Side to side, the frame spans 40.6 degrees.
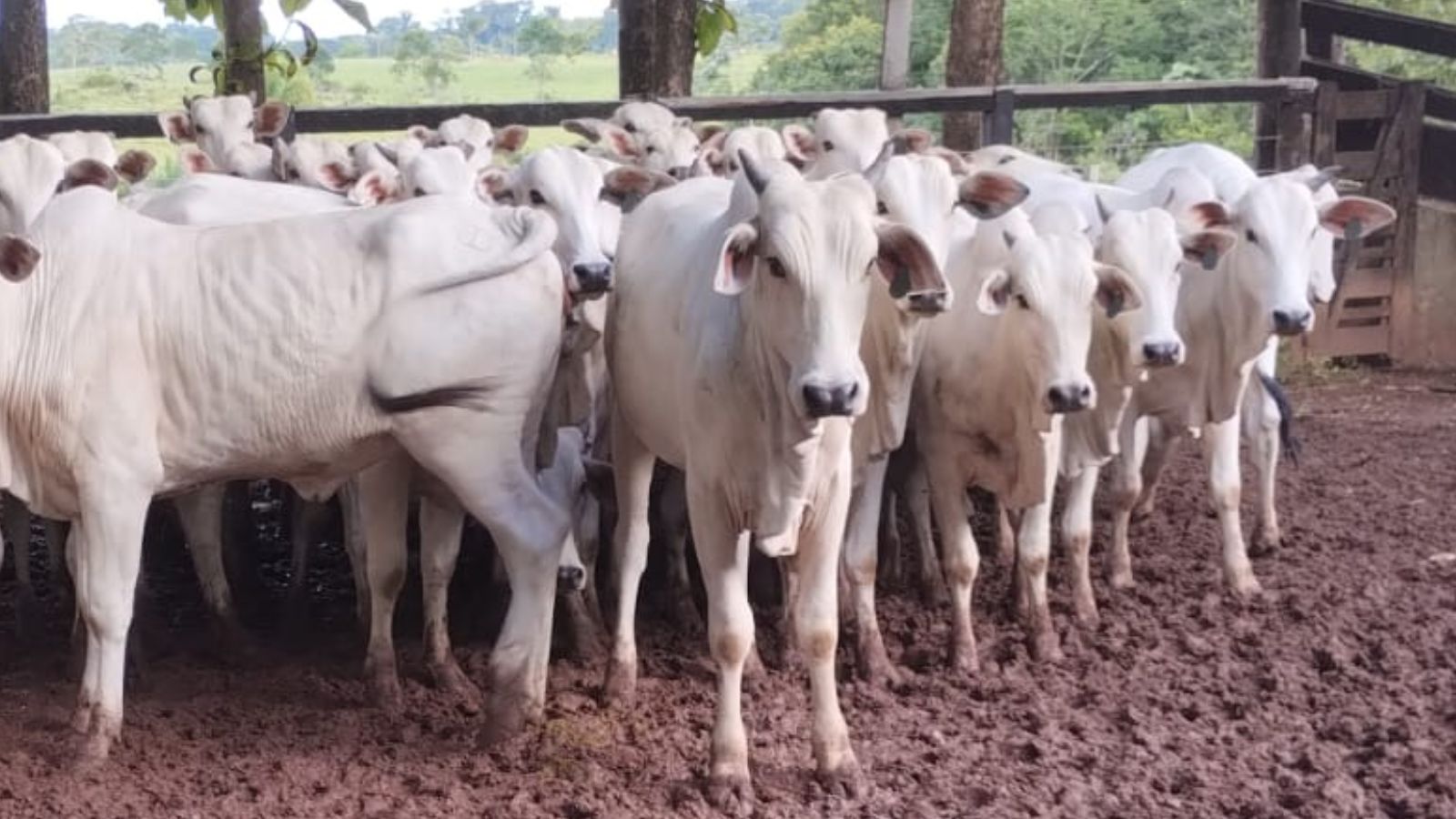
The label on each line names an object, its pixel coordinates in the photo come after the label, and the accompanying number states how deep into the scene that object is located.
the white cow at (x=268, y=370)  5.62
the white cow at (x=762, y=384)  5.05
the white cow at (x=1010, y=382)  6.35
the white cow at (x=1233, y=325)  7.29
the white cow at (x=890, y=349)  6.40
